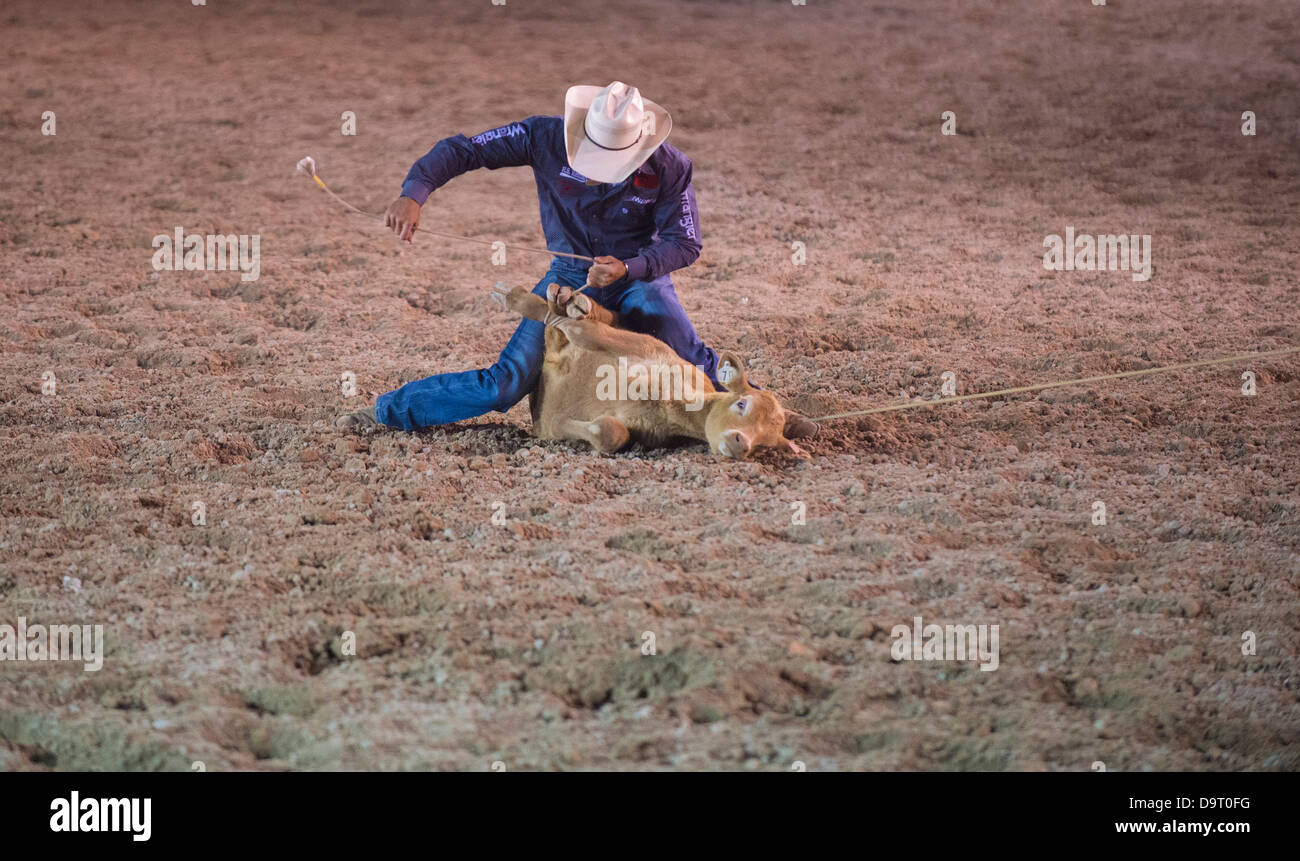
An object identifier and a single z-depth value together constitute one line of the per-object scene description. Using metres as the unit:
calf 7.75
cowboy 7.75
